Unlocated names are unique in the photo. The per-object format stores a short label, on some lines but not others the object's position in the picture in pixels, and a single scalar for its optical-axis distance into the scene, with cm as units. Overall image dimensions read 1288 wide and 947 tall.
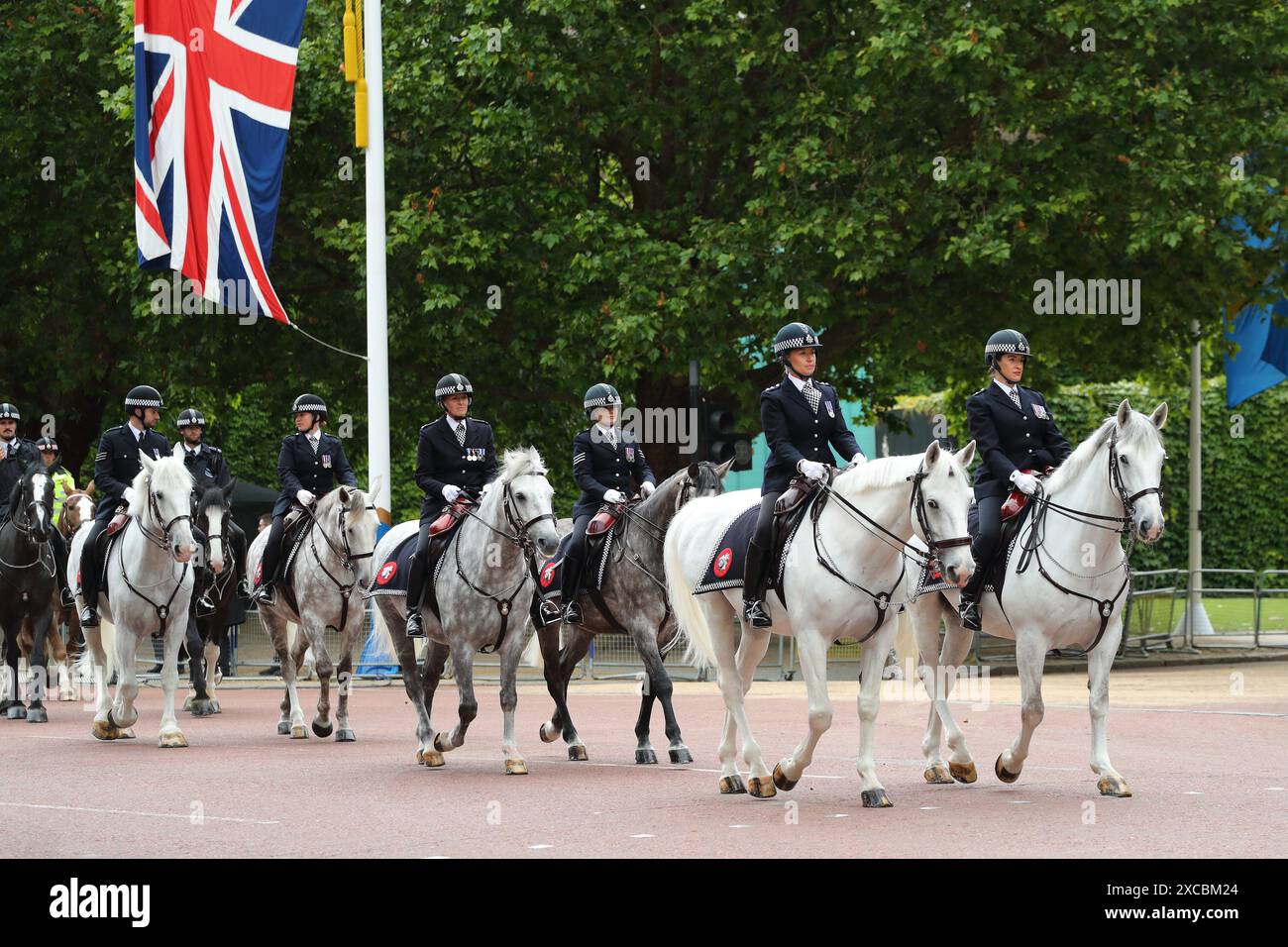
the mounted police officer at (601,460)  1470
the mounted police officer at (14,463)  1889
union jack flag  2333
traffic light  1972
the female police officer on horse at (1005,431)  1255
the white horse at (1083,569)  1154
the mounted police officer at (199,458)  1839
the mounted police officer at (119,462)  1689
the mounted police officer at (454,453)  1437
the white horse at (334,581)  1647
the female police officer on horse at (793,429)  1170
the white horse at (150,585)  1552
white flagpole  2403
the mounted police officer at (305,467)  1736
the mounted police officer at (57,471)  2066
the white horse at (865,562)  1094
